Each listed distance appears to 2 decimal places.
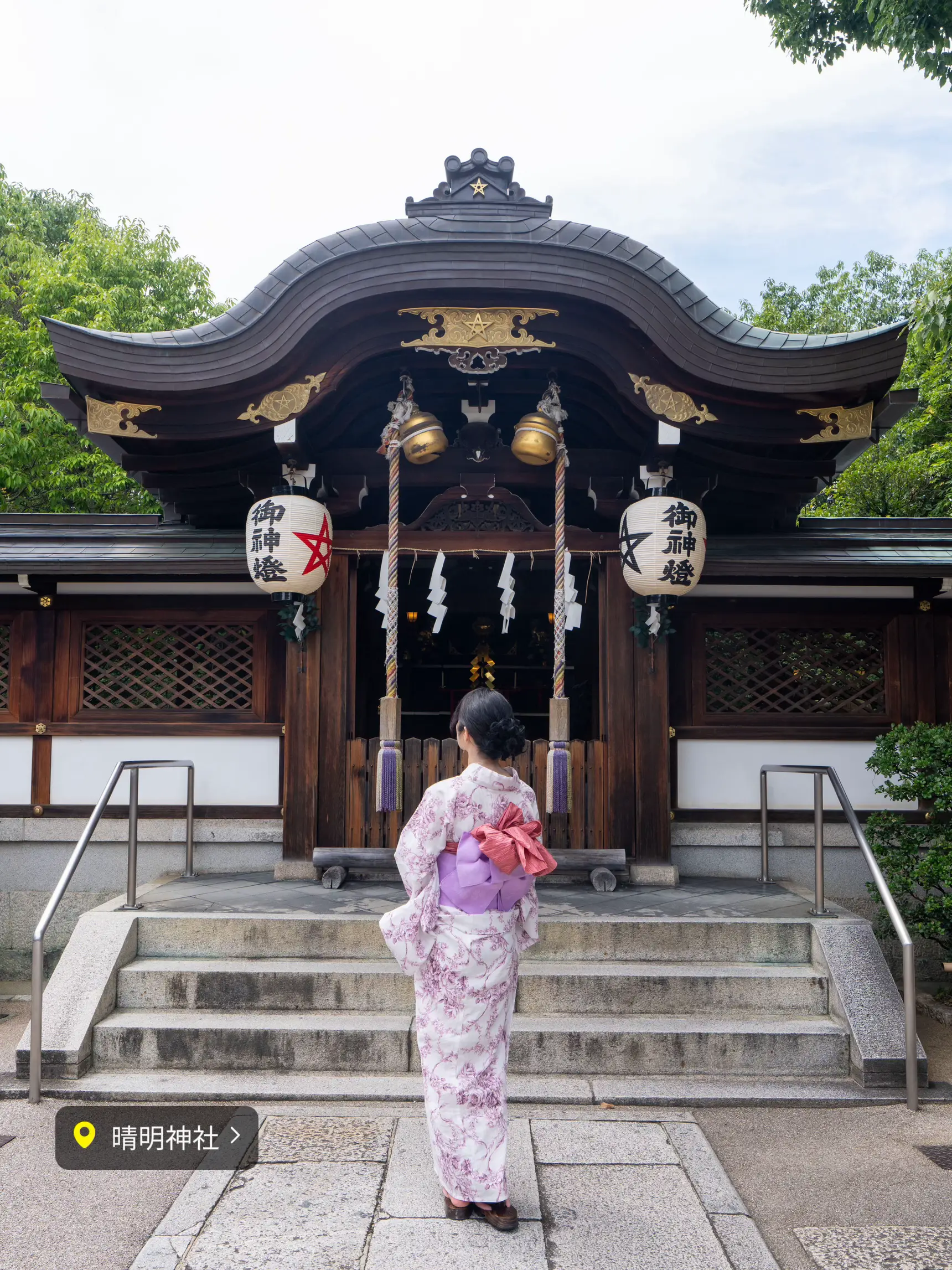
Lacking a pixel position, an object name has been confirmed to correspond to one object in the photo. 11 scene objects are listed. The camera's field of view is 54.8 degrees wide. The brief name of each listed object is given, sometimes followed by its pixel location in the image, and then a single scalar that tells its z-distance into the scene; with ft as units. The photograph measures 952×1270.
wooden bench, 20.49
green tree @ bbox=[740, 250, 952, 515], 23.59
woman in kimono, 10.84
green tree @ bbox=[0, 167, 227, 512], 44.32
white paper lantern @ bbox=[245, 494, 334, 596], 20.16
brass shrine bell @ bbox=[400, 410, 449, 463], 20.81
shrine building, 19.20
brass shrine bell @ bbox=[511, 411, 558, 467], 20.76
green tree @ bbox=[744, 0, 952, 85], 20.39
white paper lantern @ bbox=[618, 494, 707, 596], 20.15
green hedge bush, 18.90
